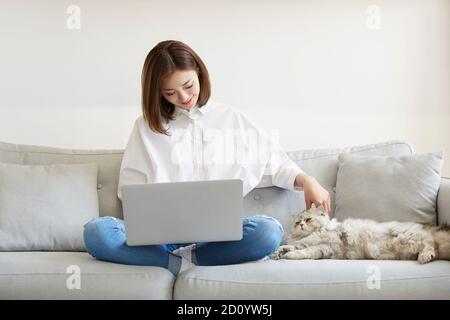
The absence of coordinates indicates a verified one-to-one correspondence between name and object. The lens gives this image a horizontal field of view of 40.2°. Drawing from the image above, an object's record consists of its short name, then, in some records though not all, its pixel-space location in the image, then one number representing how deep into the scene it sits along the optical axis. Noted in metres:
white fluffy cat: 2.16
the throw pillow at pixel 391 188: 2.46
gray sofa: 1.92
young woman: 2.43
